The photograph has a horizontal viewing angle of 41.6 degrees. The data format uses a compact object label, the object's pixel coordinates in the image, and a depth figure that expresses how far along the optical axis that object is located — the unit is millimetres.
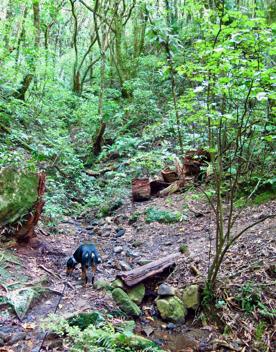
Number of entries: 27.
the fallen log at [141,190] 10102
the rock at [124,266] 6365
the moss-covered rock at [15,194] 6035
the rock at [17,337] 3861
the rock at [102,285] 5445
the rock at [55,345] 3792
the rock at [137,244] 7681
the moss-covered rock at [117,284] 5223
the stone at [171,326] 4734
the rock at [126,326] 4301
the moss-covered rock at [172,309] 4871
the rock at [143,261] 6435
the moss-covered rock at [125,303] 4859
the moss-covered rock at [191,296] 4969
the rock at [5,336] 3850
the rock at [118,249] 7381
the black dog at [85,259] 5713
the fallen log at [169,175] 10070
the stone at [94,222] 9388
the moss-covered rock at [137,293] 5148
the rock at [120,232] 8455
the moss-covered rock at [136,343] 3770
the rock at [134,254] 7099
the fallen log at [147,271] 5261
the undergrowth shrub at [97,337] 3621
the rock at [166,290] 5109
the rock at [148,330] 4527
